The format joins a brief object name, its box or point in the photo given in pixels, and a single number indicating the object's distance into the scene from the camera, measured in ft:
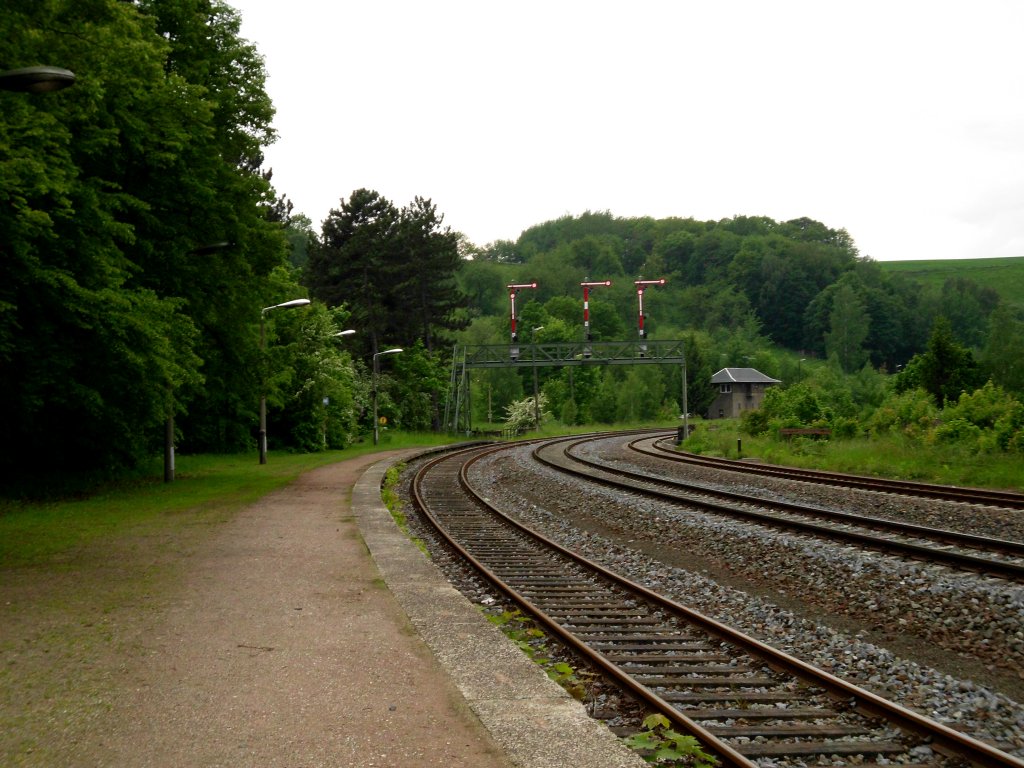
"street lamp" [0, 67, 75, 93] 33.50
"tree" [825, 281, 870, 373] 470.39
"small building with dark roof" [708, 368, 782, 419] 370.94
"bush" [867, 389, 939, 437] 113.09
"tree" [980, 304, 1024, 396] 280.72
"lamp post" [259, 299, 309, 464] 104.68
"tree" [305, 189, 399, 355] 222.69
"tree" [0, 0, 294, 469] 54.49
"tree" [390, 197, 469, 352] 233.76
